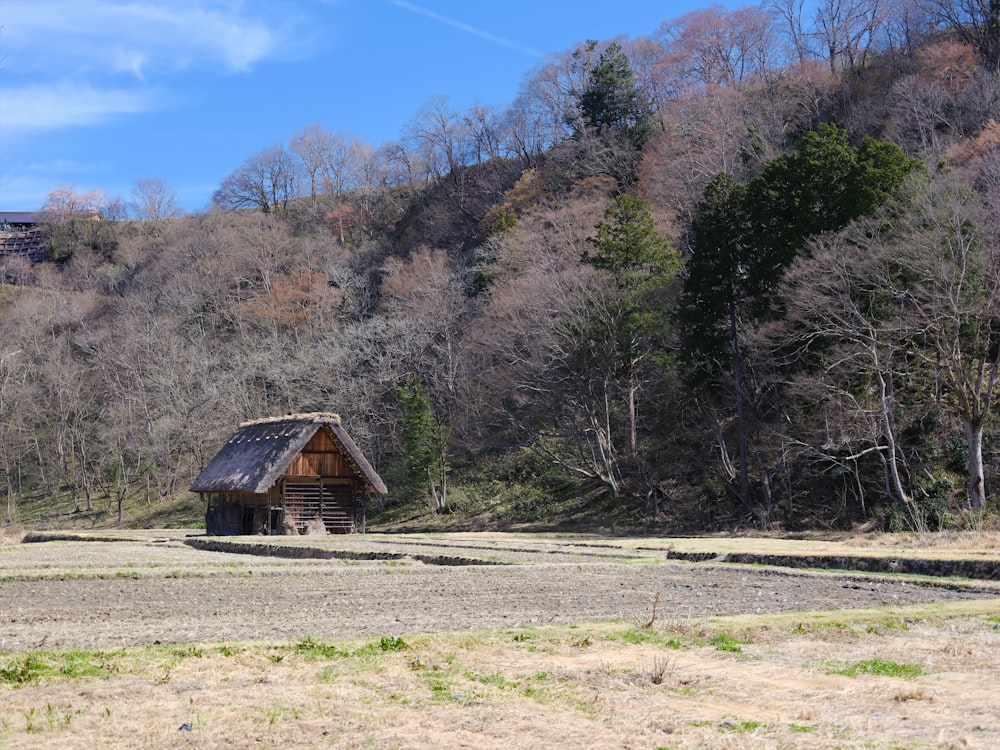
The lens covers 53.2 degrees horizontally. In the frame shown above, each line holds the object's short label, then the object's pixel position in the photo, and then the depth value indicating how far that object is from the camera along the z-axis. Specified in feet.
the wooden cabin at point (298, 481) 129.02
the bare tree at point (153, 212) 343.83
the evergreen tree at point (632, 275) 132.77
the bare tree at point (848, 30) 224.53
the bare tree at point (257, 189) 331.57
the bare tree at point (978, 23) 176.96
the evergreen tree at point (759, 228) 107.86
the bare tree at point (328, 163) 327.26
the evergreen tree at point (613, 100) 225.76
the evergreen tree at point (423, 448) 154.61
